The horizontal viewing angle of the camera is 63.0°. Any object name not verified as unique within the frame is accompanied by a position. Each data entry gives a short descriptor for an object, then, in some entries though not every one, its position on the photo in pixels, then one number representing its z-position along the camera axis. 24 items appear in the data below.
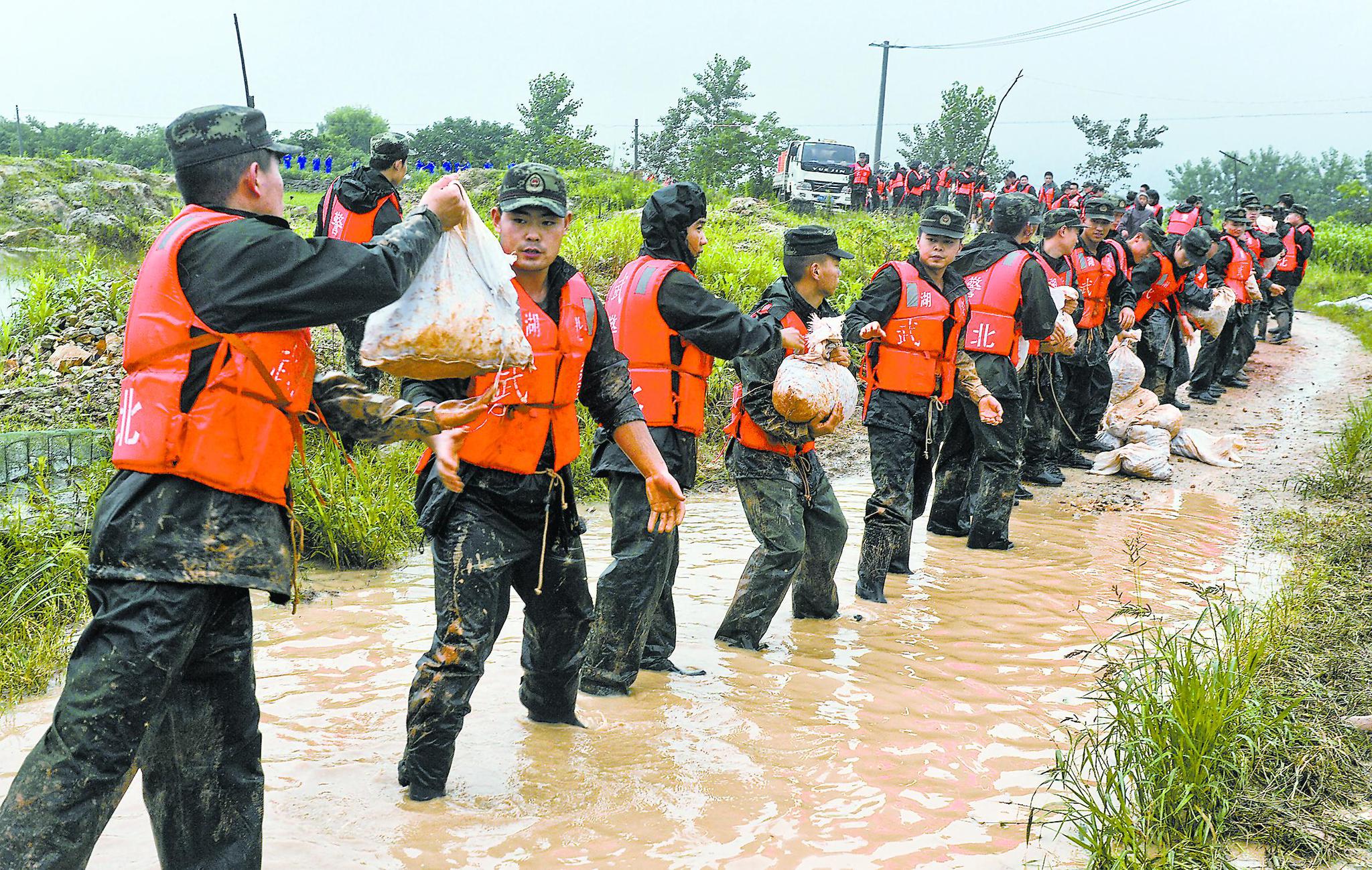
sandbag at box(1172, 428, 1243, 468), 9.92
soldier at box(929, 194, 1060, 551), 7.23
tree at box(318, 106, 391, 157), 50.16
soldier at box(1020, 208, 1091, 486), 8.42
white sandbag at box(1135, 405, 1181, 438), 10.05
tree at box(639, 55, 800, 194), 23.89
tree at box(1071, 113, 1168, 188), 46.81
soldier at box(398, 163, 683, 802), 3.44
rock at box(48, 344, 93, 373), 8.46
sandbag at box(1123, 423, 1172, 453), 9.80
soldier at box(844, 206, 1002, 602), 6.06
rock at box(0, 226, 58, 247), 14.77
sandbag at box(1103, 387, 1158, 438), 10.16
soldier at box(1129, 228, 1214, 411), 10.79
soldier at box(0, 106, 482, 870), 2.47
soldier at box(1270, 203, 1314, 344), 15.47
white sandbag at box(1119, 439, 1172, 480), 9.41
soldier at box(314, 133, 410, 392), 6.93
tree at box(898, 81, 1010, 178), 37.47
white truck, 26.50
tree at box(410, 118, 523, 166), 31.59
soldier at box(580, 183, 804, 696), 4.50
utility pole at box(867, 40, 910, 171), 35.59
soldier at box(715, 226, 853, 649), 5.12
